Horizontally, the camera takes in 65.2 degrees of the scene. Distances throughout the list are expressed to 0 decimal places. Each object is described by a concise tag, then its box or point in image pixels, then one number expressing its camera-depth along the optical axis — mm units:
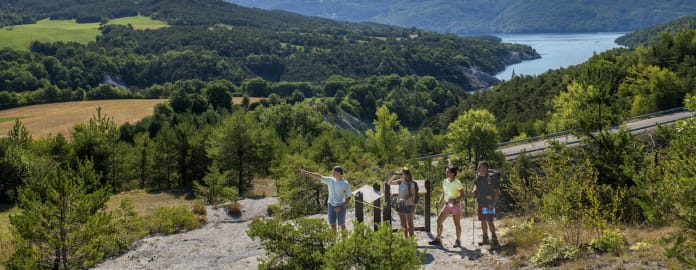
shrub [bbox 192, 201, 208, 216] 19516
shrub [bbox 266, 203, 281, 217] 19495
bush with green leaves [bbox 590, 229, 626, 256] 10602
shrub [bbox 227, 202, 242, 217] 21141
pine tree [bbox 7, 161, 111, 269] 11922
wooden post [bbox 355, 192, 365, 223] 12431
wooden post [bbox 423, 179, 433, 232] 13138
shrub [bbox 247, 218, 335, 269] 8648
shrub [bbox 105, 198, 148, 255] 14812
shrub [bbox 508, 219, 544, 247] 11914
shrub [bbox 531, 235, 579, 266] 10711
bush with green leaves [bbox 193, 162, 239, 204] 24016
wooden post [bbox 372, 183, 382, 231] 12773
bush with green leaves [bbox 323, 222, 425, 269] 7465
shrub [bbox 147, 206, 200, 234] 16922
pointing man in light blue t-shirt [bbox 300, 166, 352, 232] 11938
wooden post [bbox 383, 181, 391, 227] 12766
